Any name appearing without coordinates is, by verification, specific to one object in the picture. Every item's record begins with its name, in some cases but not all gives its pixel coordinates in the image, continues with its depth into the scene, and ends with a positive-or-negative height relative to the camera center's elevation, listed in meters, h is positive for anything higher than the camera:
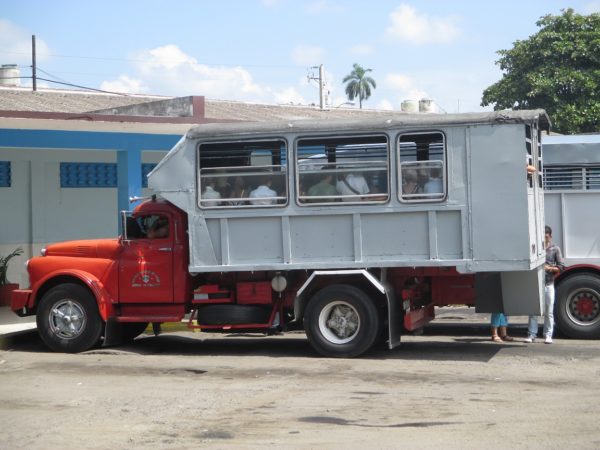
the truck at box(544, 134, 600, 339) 14.74 +0.48
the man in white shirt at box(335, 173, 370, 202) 12.97 +0.98
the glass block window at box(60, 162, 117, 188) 21.97 +2.10
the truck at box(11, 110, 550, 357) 12.57 +0.30
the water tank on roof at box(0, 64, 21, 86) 36.28 +7.32
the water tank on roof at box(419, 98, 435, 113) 36.34 +5.76
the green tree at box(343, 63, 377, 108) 106.12 +19.29
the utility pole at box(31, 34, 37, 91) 60.39 +13.66
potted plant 19.54 -0.35
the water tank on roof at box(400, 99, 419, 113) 36.16 +5.72
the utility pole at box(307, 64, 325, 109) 43.11 +8.14
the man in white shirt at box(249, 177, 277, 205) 13.21 +0.92
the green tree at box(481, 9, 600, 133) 29.80 +5.72
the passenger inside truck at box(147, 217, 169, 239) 13.81 +0.50
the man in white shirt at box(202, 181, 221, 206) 13.38 +0.95
